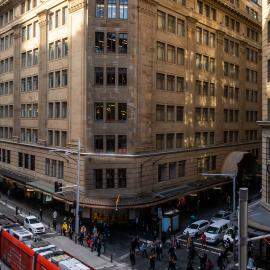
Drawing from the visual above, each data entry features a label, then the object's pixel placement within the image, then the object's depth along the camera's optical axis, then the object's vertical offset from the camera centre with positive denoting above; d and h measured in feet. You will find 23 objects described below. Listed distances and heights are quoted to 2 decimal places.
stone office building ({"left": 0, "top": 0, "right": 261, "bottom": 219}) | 136.36 +13.57
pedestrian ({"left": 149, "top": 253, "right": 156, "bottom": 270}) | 98.04 -32.39
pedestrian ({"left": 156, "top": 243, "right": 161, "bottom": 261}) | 106.63 -32.68
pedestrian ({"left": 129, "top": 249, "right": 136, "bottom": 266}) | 100.83 -32.57
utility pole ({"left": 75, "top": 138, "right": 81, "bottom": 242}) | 119.03 -25.42
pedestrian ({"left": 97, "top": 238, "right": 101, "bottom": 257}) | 108.65 -31.98
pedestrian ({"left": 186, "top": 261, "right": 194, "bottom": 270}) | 91.77 -31.64
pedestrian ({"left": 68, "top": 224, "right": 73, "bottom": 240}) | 122.46 -31.79
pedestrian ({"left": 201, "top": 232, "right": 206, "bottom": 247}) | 116.72 -32.13
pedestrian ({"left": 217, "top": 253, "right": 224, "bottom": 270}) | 97.28 -32.36
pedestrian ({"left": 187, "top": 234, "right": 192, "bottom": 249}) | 112.27 -31.44
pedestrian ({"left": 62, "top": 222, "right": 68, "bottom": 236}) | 125.90 -31.22
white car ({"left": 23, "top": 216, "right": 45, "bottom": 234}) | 126.12 -30.89
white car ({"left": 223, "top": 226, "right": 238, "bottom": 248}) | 111.31 -31.07
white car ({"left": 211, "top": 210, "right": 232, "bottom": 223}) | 140.39 -30.23
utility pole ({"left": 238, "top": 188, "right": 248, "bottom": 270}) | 32.76 -8.13
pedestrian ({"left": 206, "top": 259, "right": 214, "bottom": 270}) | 94.53 -32.09
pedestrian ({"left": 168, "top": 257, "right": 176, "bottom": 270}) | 95.30 -32.20
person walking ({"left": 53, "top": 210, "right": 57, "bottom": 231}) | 133.28 -30.45
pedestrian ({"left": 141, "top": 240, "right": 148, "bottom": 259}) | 108.25 -32.90
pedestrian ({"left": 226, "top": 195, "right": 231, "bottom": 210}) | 166.44 -29.81
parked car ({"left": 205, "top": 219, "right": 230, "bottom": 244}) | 118.61 -30.86
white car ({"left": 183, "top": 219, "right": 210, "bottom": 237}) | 124.96 -31.24
